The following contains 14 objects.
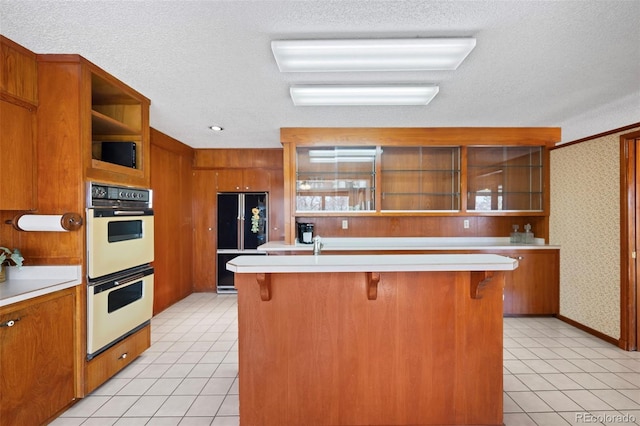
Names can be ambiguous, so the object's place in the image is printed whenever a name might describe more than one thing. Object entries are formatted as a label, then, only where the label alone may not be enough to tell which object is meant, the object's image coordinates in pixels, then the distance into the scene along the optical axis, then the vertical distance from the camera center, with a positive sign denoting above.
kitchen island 1.92 -0.83
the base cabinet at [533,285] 4.04 -0.92
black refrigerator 5.20 -0.21
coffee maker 4.24 -0.25
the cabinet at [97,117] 2.17 +0.76
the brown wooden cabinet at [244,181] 5.30 +0.58
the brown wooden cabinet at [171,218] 4.26 -0.05
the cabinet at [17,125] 1.93 +0.59
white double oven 2.23 -0.39
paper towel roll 2.05 -0.05
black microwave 2.76 +0.55
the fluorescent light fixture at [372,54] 1.88 +1.02
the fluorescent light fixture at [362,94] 2.53 +1.02
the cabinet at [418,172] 4.12 +0.60
